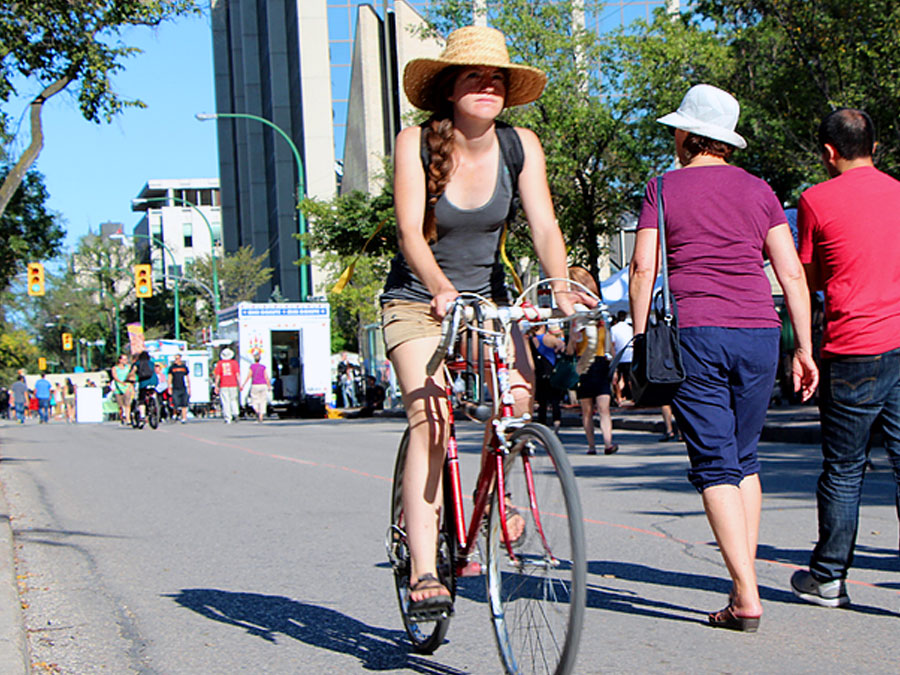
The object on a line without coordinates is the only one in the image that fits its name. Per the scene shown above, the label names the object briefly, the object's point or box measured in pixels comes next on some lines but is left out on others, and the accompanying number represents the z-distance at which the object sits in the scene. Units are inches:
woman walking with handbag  172.4
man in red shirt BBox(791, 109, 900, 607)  188.1
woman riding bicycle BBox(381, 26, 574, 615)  153.8
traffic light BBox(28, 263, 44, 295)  1530.5
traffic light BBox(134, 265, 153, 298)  1929.1
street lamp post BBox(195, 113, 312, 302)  1405.0
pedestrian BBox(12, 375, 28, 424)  1948.8
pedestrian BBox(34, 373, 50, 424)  1892.2
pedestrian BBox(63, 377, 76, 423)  2128.4
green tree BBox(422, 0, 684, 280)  1179.3
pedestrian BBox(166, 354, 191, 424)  1231.5
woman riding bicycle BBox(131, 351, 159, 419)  1081.4
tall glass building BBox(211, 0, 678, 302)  2454.5
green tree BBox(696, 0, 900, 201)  812.6
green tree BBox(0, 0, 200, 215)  598.9
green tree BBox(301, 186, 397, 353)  1503.4
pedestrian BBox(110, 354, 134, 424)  1241.4
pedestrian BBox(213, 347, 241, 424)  1195.9
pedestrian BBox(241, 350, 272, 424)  1198.9
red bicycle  125.7
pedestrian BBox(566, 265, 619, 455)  497.0
